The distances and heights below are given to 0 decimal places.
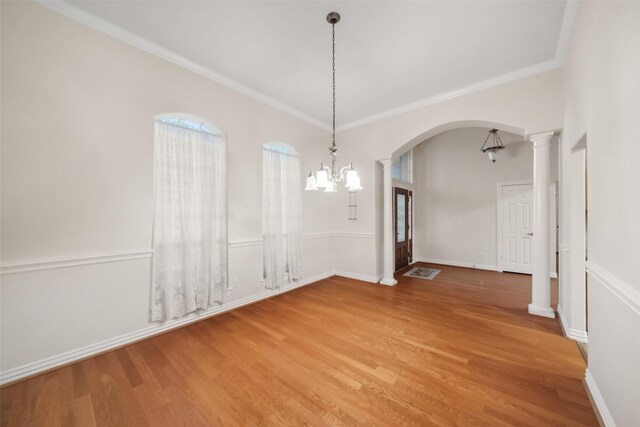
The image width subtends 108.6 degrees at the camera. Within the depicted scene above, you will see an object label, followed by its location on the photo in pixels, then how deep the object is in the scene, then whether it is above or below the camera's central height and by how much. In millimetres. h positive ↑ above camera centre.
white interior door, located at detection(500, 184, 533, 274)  5113 -300
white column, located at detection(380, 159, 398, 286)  4555 -313
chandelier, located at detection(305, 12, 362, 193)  2472 +404
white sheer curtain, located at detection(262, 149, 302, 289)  3914 -57
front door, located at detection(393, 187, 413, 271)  5562 -286
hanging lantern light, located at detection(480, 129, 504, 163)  5047 +1650
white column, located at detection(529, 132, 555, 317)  3064 -237
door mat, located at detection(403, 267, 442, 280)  5070 -1361
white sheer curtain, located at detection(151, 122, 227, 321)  2748 -102
